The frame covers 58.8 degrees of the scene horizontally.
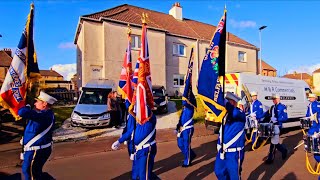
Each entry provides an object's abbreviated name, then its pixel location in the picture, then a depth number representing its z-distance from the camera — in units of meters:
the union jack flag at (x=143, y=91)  5.30
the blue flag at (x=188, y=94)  8.23
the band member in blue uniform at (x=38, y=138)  5.14
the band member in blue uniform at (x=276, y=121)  8.53
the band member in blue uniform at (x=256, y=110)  9.60
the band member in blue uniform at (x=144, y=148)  5.18
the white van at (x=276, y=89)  12.18
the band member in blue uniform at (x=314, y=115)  6.80
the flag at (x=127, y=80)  7.86
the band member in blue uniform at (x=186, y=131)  8.05
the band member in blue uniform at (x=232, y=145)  4.88
